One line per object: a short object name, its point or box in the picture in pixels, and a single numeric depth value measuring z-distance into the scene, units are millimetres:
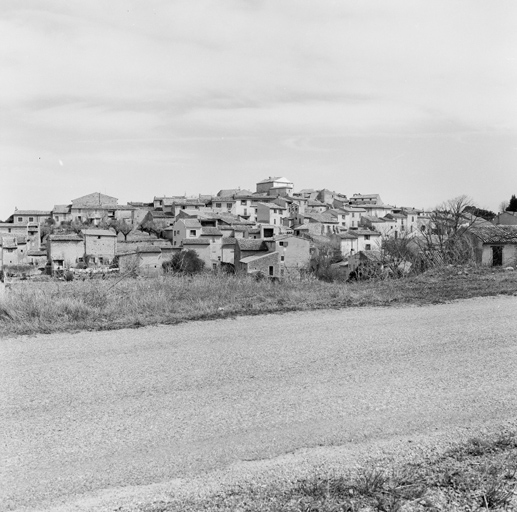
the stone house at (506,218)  67688
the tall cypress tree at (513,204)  84150
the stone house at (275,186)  121062
